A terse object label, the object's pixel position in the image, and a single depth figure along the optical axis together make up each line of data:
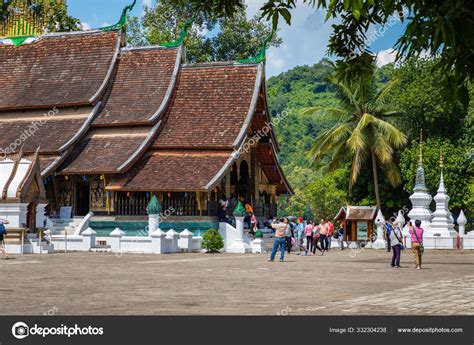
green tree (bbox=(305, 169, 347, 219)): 64.50
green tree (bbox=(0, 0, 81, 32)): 47.22
